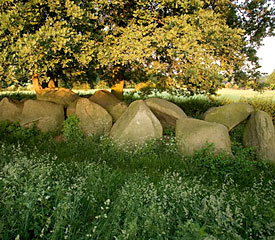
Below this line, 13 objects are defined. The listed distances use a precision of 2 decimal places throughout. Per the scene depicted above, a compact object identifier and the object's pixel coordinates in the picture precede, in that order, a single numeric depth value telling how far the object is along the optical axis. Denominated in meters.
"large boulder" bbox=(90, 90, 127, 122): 10.24
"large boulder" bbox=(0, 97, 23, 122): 10.27
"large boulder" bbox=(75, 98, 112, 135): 9.33
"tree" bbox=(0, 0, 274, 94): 8.66
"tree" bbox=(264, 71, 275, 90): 83.00
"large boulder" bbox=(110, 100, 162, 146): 7.93
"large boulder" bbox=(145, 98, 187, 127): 9.45
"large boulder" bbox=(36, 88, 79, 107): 11.48
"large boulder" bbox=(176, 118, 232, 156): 7.52
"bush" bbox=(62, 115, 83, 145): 8.70
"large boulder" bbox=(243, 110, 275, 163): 8.41
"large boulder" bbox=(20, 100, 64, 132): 9.85
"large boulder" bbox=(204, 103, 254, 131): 9.13
